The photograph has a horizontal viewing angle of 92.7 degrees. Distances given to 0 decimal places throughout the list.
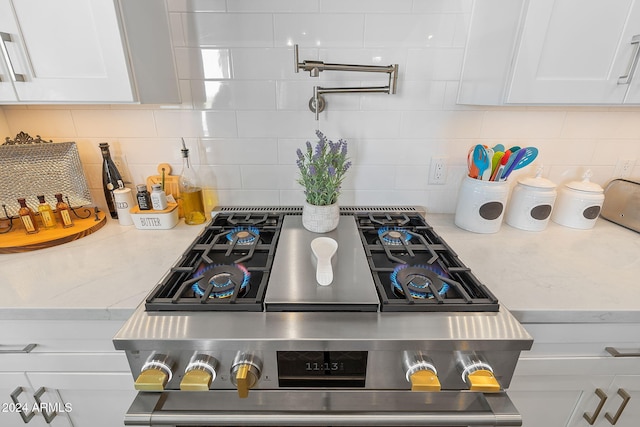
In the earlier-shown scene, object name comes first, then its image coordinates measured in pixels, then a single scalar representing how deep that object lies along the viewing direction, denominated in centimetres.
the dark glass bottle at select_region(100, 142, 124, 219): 118
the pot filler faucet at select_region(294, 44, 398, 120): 98
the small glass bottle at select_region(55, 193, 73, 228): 110
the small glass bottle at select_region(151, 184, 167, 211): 114
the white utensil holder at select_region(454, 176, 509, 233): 109
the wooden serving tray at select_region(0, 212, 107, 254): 99
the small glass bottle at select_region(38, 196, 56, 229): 109
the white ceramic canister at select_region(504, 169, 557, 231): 113
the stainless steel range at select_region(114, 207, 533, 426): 64
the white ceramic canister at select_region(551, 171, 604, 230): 115
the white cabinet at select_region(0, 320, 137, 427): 79
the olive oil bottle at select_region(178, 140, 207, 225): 121
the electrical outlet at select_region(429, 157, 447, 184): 125
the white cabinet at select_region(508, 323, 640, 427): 80
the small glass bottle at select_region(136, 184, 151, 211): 115
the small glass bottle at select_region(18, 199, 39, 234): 105
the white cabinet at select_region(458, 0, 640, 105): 84
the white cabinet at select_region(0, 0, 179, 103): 83
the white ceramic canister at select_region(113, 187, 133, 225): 116
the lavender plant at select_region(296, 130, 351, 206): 99
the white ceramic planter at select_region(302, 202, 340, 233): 103
